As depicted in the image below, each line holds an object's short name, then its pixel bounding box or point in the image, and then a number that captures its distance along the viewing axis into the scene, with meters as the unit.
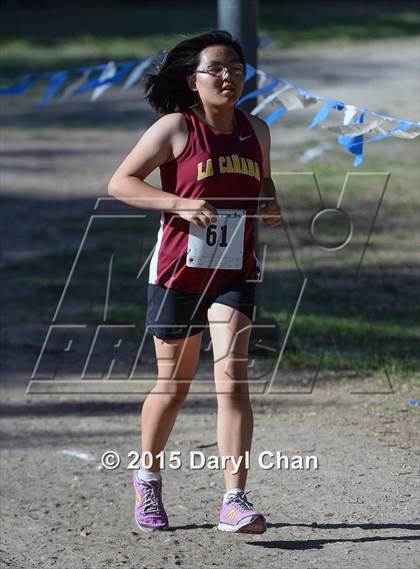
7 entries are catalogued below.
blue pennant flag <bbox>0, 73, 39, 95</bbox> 16.41
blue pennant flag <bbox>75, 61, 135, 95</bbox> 15.67
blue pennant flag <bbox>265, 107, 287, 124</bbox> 13.23
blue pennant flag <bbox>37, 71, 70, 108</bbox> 15.79
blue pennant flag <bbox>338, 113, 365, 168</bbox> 12.24
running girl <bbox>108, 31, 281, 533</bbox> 9.05
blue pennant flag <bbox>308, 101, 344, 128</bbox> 12.19
